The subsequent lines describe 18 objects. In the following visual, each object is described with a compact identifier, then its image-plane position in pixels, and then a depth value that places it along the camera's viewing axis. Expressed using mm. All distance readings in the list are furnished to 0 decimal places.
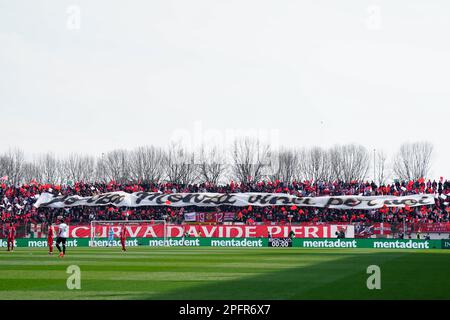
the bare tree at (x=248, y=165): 115562
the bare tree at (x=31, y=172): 132500
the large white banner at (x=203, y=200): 80562
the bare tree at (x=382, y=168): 123394
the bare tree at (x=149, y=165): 118375
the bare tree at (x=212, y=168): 117694
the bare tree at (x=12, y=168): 129625
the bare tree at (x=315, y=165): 119069
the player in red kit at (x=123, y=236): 56644
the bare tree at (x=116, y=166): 122062
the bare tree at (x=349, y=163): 118250
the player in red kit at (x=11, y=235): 58525
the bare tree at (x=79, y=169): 128625
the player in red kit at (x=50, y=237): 48650
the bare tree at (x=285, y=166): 121450
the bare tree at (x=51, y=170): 132000
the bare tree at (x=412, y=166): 122062
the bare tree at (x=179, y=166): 117250
